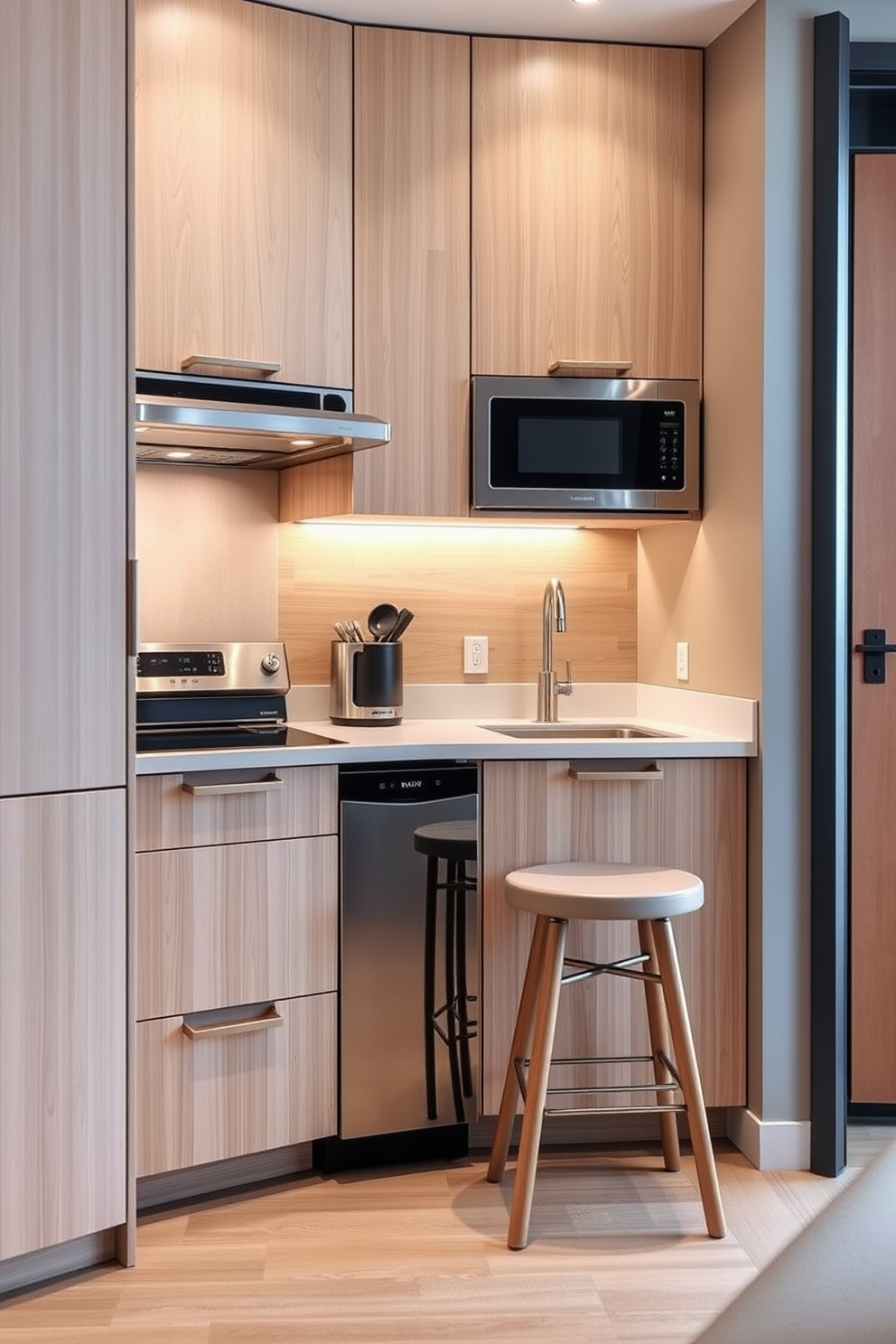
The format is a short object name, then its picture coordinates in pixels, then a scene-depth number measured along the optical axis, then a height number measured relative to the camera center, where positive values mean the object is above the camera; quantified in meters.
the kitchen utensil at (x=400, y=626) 3.30 +0.06
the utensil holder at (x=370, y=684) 3.27 -0.08
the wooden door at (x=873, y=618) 3.22 +0.08
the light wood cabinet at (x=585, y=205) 3.16 +1.02
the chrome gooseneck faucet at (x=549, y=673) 3.42 -0.06
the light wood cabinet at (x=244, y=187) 2.87 +0.98
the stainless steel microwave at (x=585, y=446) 3.18 +0.47
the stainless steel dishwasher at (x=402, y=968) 2.88 -0.67
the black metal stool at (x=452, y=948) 2.93 -0.63
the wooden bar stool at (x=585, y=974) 2.59 -0.63
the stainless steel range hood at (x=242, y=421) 2.72 +0.46
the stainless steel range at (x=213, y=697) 2.88 -0.10
